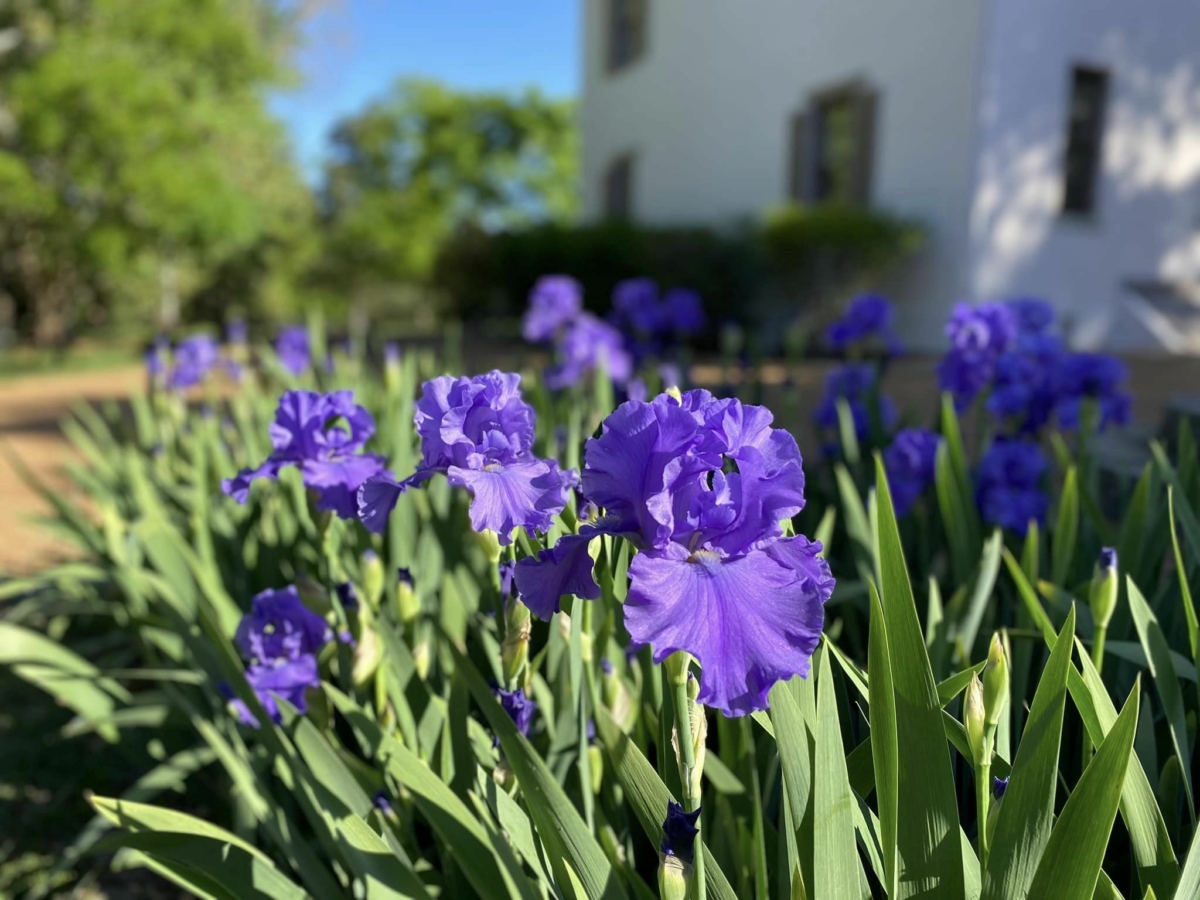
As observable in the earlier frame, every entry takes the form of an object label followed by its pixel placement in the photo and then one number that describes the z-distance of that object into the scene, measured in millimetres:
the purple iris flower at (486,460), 876
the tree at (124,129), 10789
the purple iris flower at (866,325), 2707
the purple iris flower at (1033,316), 2328
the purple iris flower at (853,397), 2348
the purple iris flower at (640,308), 3402
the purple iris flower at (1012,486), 1776
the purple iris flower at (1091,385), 2184
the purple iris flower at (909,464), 1824
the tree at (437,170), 27250
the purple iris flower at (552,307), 3201
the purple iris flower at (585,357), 2803
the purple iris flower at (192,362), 3156
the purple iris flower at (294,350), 3191
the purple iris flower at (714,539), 711
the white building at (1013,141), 7742
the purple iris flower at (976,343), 2090
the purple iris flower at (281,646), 1308
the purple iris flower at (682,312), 3392
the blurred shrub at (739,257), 8273
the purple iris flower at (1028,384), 2061
